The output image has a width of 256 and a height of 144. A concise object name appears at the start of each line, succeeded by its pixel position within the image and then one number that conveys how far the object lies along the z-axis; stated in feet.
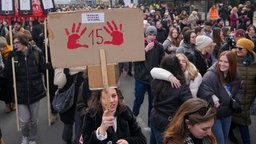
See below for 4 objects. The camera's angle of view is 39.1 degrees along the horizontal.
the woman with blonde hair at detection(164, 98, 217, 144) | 8.78
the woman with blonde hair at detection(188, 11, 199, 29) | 49.12
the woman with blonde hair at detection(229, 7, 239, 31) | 60.84
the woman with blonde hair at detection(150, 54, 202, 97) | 12.85
